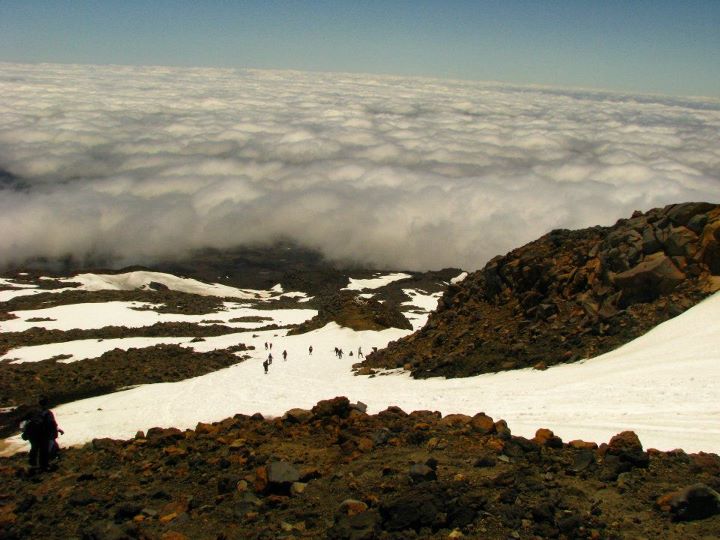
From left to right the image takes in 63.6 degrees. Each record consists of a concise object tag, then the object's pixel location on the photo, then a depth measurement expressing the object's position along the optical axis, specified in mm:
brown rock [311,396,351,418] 13188
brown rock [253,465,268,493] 8930
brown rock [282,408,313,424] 13180
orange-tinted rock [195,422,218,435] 13344
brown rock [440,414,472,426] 11589
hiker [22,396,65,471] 12781
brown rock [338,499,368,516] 7781
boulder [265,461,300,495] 8867
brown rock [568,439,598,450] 9344
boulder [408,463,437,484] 8438
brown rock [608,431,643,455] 8742
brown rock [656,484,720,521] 6691
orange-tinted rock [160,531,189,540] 7746
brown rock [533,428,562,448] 9531
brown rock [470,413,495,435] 10844
